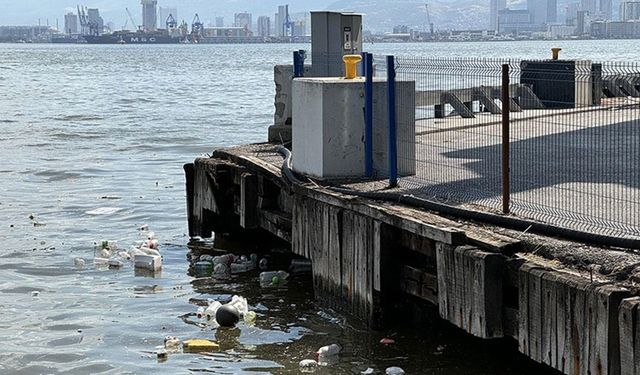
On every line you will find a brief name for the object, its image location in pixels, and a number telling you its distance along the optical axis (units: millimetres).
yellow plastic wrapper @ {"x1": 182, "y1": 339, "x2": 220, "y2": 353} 14508
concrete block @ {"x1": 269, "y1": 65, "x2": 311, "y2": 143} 22000
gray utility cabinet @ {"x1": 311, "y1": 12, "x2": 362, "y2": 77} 21031
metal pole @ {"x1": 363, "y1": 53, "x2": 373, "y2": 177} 15852
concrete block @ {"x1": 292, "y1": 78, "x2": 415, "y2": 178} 15852
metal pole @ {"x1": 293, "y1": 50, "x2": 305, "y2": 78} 20828
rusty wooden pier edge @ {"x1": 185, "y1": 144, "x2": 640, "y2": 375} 10078
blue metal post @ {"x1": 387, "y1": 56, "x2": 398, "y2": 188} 15344
